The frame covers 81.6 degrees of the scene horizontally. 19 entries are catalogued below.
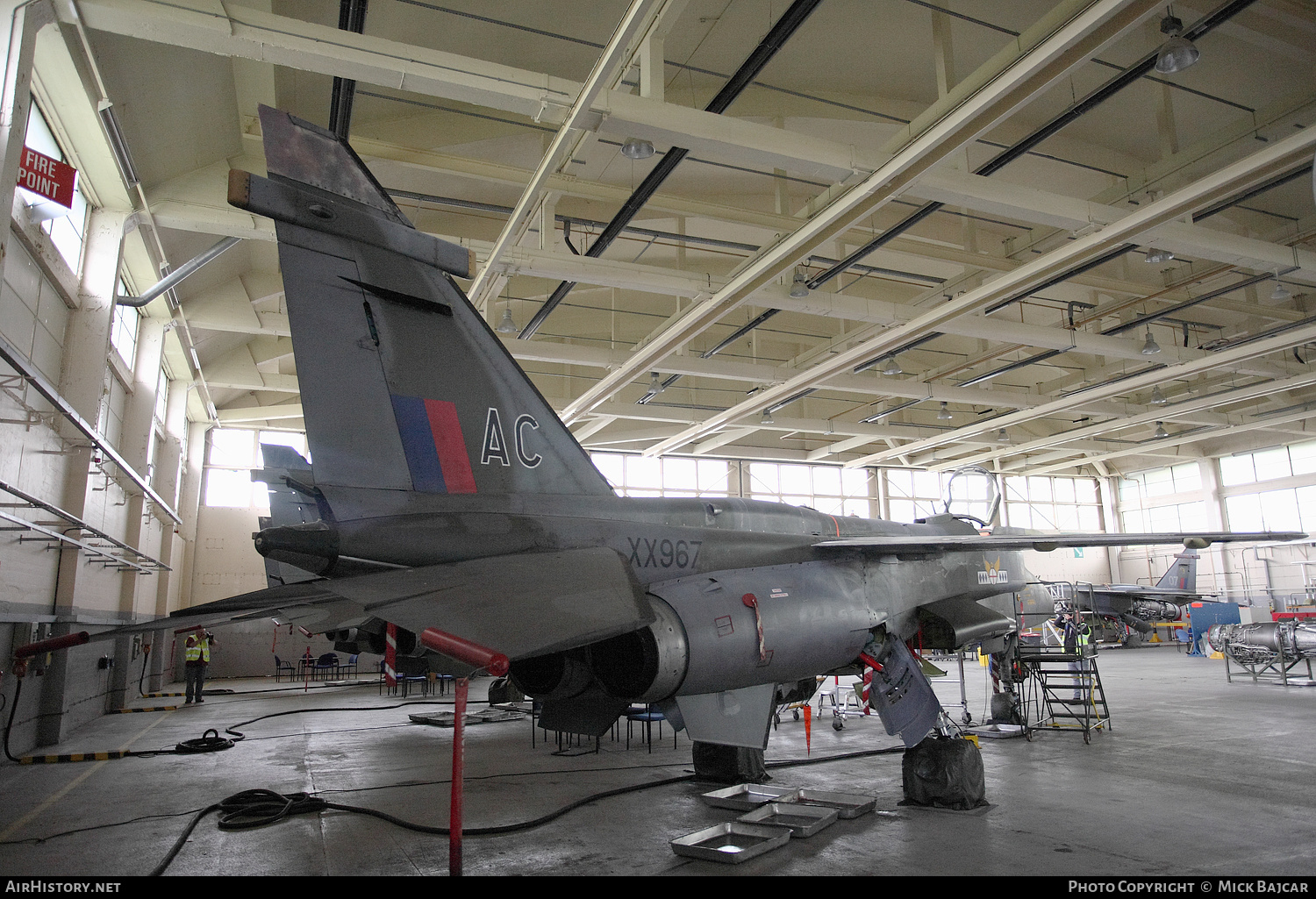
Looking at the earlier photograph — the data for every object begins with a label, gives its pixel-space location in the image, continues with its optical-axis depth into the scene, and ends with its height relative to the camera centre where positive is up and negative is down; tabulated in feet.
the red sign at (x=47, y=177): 25.93 +14.82
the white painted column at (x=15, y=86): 20.38 +14.32
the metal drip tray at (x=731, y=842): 15.38 -5.09
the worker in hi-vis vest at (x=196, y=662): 51.70 -3.61
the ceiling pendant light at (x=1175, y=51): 26.21 +18.24
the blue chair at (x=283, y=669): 72.79 -6.01
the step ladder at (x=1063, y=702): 33.86 -5.18
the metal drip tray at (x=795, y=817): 17.40 -5.10
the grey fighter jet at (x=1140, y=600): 78.33 -1.00
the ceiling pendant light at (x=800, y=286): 44.80 +17.91
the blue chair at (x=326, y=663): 70.82 -5.21
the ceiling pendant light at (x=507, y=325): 50.52 +18.09
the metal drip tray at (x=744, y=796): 19.93 -5.17
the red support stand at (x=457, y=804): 10.26 -2.71
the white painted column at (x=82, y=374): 32.40 +9.99
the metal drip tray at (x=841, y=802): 19.16 -5.16
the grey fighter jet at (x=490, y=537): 13.71 +1.49
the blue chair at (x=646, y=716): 31.30 -4.78
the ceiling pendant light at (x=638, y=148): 29.76 +17.35
